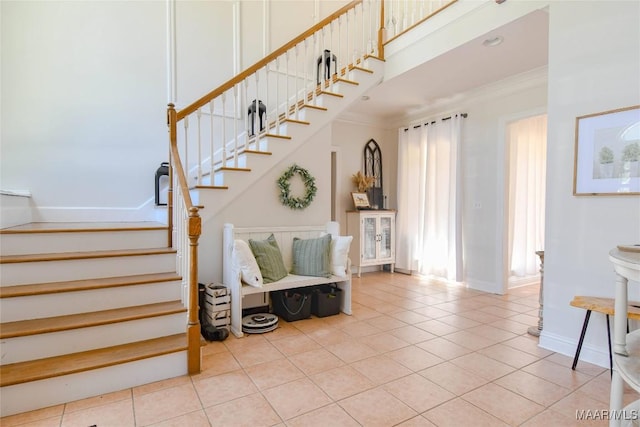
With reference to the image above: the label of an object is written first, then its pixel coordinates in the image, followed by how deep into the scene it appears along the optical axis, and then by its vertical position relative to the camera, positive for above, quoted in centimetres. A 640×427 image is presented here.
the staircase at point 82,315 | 191 -76
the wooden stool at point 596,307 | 208 -65
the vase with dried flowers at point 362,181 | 557 +45
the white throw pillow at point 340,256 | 348 -53
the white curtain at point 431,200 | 477 +12
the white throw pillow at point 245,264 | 298 -54
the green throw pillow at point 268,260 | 322 -55
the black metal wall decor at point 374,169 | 587 +69
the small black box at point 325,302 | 344 -102
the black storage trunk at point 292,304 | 332 -101
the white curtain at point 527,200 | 490 +13
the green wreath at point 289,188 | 375 +22
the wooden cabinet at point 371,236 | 530 -49
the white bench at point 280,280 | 298 -65
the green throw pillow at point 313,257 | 346 -55
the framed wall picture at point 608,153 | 223 +40
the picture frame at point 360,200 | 544 +11
